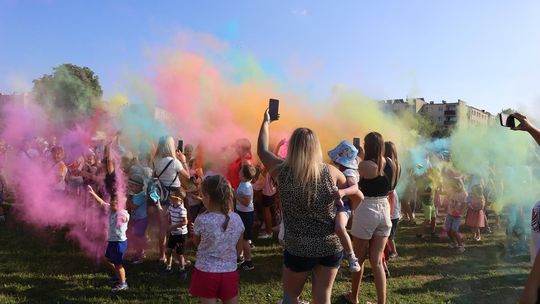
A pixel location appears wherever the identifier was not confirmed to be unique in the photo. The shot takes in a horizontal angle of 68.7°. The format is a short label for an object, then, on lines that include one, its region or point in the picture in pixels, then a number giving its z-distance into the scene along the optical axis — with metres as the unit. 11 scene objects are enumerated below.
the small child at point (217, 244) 3.33
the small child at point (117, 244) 4.94
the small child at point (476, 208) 8.02
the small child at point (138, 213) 5.77
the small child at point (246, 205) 5.89
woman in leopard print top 3.06
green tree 11.98
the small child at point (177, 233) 5.45
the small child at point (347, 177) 3.17
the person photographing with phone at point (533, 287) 1.72
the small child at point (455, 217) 7.56
